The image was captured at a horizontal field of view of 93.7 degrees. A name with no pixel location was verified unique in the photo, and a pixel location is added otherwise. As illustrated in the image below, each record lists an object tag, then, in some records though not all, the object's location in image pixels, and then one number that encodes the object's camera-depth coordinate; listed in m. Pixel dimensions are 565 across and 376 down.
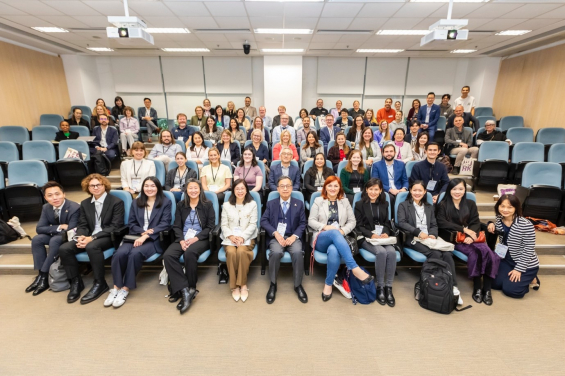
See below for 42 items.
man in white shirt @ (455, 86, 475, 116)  6.78
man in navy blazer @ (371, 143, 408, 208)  3.71
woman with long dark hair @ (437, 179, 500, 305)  2.62
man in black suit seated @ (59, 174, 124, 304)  2.60
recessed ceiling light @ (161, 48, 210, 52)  7.38
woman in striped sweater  2.58
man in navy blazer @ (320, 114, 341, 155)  5.35
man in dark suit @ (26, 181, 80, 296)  2.72
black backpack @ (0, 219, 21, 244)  3.26
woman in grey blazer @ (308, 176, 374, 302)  2.57
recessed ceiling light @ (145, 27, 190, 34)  5.37
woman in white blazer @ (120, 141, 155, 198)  3.69
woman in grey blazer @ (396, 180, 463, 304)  2.77
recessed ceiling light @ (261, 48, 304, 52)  7.37
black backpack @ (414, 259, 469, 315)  2.42
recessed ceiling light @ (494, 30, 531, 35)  5.30
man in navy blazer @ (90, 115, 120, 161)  5.36
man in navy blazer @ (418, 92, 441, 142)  6.18
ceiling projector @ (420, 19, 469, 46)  3.68
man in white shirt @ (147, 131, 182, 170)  4.37
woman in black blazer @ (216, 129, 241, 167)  4.52
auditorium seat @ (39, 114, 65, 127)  7.00
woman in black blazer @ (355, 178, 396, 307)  2.62
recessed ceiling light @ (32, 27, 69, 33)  5.29
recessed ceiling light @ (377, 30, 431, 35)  5.45
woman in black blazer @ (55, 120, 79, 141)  5.67
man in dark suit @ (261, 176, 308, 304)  2.65
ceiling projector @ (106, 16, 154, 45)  3.67
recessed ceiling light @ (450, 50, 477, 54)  7.31
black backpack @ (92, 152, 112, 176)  4.93
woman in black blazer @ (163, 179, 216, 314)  2.55
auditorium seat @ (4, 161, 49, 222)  3.64
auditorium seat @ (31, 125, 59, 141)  5.88
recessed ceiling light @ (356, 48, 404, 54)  7.32
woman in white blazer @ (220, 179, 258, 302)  2.61
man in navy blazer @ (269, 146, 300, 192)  3.79
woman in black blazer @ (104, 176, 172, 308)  2.57
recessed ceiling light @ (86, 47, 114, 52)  7.17
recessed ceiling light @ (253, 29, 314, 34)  5.48
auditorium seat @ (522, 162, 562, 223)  3.70
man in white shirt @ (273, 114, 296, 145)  5.35
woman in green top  3.65
